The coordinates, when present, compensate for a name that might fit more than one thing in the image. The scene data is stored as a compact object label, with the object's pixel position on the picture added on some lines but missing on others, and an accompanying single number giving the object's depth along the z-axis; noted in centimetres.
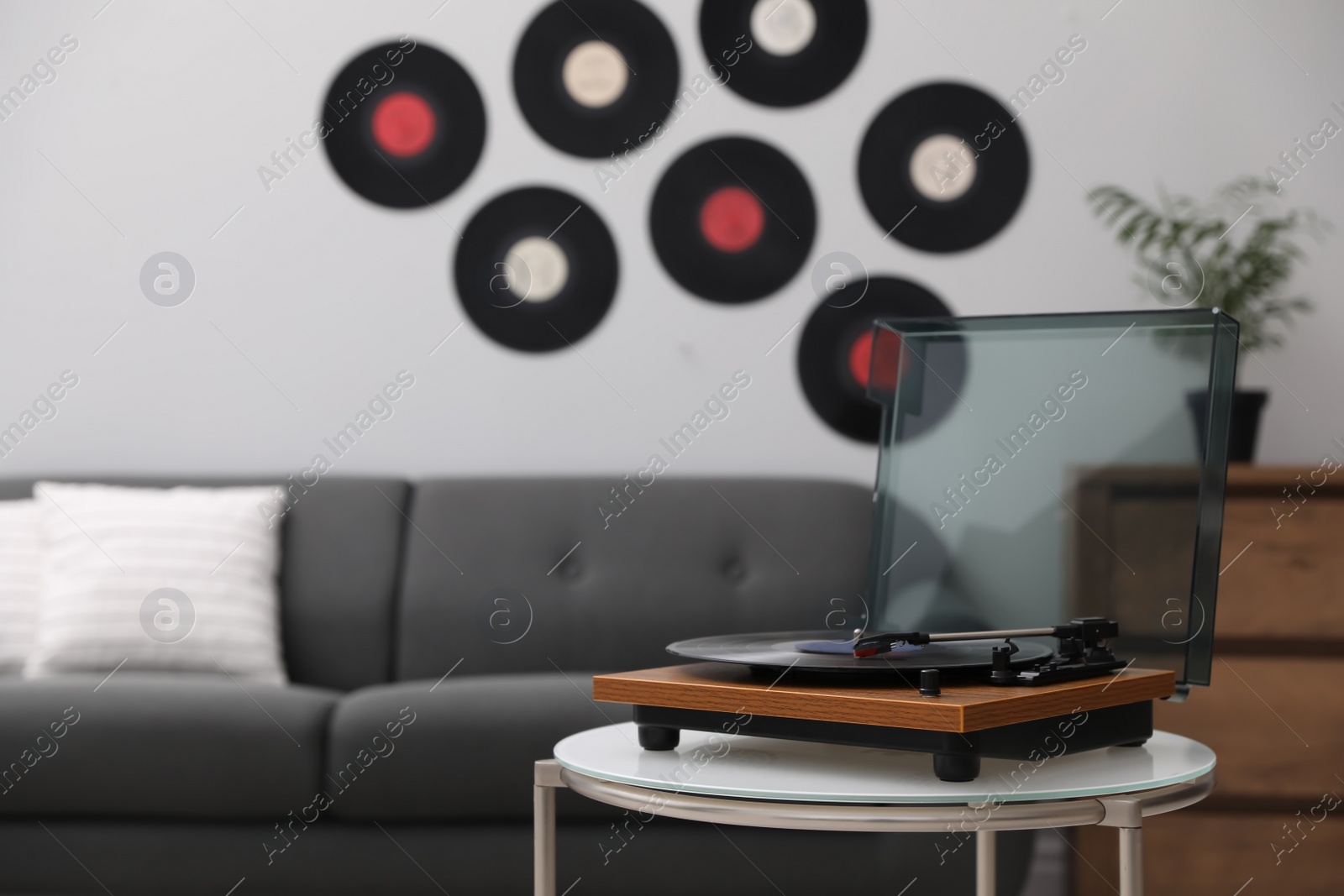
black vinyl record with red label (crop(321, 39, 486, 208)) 267
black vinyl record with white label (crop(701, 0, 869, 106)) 264
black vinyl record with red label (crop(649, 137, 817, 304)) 262
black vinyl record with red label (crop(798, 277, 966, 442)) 260
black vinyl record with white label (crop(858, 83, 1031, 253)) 258
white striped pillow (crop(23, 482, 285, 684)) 212
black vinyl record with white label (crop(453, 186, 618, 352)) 263
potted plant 229
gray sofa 176
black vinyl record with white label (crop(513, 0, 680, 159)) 265
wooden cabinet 196
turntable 81
